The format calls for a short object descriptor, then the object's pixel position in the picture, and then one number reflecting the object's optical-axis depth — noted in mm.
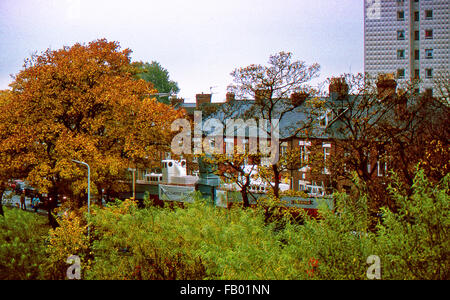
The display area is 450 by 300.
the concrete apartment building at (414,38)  47312
